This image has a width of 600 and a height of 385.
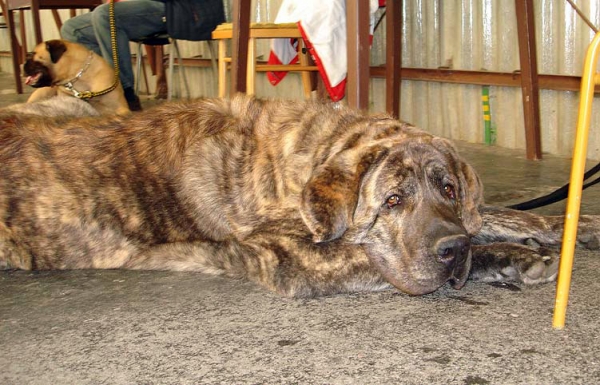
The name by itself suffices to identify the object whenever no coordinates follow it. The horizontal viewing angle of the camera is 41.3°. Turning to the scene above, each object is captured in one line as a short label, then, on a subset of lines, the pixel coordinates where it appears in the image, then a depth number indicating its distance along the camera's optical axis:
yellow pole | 2.17
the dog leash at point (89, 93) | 6.77
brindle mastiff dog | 2.82
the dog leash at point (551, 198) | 3.41
